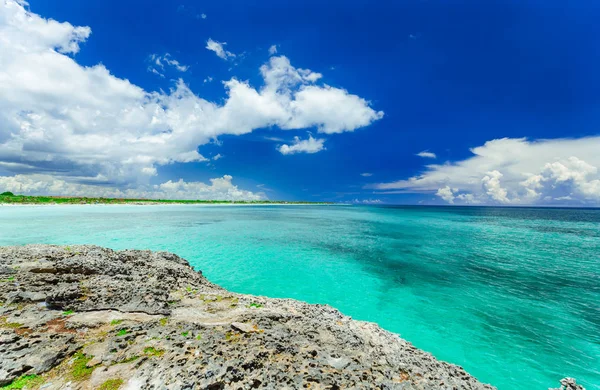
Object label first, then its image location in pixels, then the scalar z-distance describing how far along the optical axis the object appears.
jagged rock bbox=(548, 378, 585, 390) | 6.96
